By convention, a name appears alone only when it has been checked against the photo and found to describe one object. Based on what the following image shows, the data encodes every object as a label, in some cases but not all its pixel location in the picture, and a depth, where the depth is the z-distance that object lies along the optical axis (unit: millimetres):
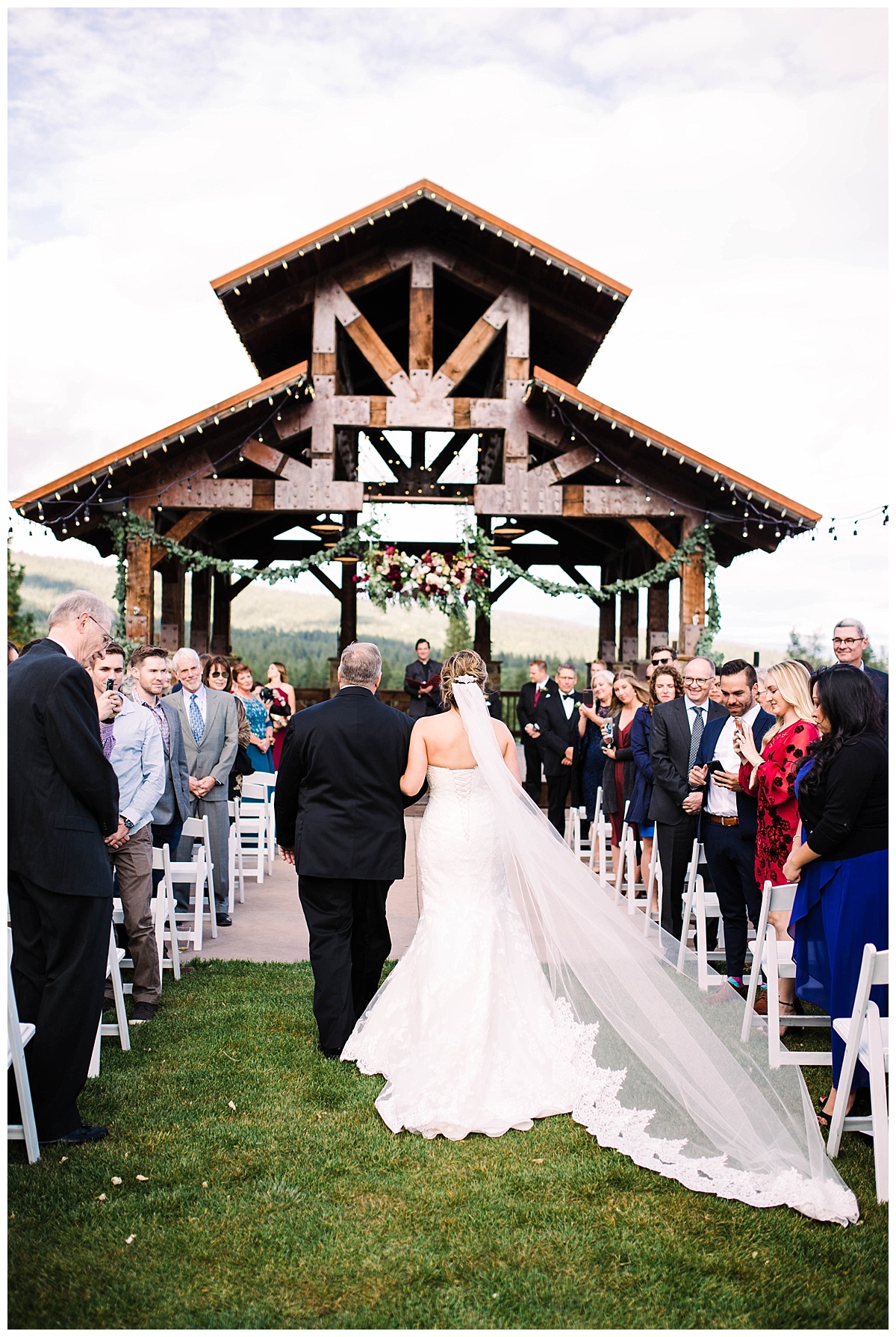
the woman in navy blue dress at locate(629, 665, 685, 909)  7387
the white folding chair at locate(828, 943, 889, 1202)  3637
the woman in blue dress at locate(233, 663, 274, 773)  10023
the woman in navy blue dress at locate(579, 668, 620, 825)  10508
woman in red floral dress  5398
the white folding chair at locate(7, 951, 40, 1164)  3721
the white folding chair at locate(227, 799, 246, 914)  8875
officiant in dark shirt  14133
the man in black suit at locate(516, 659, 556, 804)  11836
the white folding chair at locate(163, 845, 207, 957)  6508
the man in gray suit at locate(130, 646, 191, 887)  6102
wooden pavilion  13312
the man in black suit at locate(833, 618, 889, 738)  6934
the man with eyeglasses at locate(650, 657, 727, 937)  6926
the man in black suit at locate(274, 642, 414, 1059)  5176
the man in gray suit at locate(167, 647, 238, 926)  7785
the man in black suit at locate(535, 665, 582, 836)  11469
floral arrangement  13867
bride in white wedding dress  3969
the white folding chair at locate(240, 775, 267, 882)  9945
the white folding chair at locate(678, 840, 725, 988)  5918
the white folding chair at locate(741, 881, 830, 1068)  4445
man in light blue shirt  5516
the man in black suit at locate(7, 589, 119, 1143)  4023
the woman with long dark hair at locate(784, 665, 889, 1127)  4305
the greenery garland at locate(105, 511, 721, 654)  13500
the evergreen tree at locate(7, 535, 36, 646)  29344
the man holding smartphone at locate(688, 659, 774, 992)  6191
